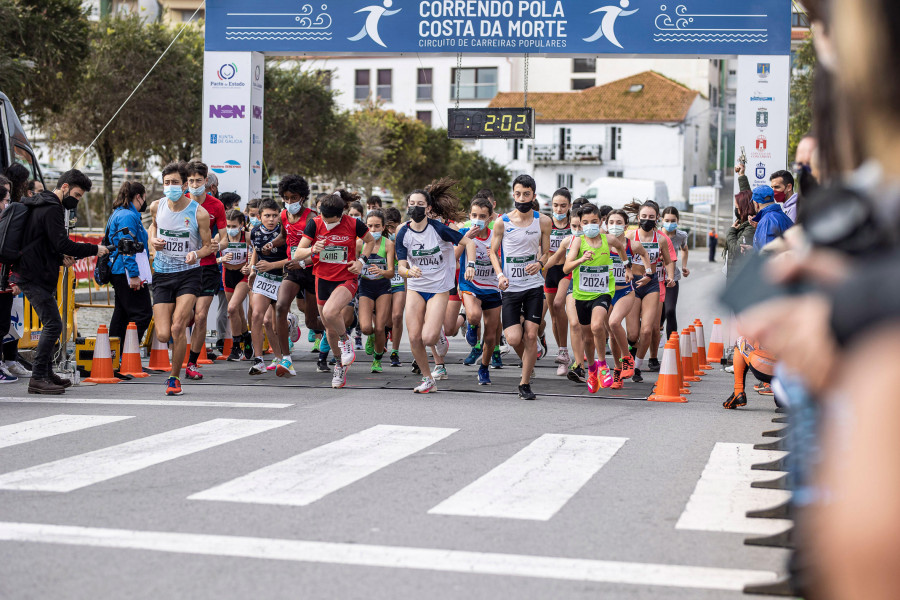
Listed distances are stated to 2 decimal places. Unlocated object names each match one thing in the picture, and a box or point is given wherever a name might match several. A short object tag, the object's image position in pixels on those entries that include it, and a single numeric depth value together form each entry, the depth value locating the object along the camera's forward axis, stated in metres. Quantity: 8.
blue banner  18.14
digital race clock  20.23
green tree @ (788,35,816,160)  38.30
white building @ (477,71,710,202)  77.69
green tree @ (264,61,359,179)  45.66
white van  60.44
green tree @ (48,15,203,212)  37.53
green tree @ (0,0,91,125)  27.83
